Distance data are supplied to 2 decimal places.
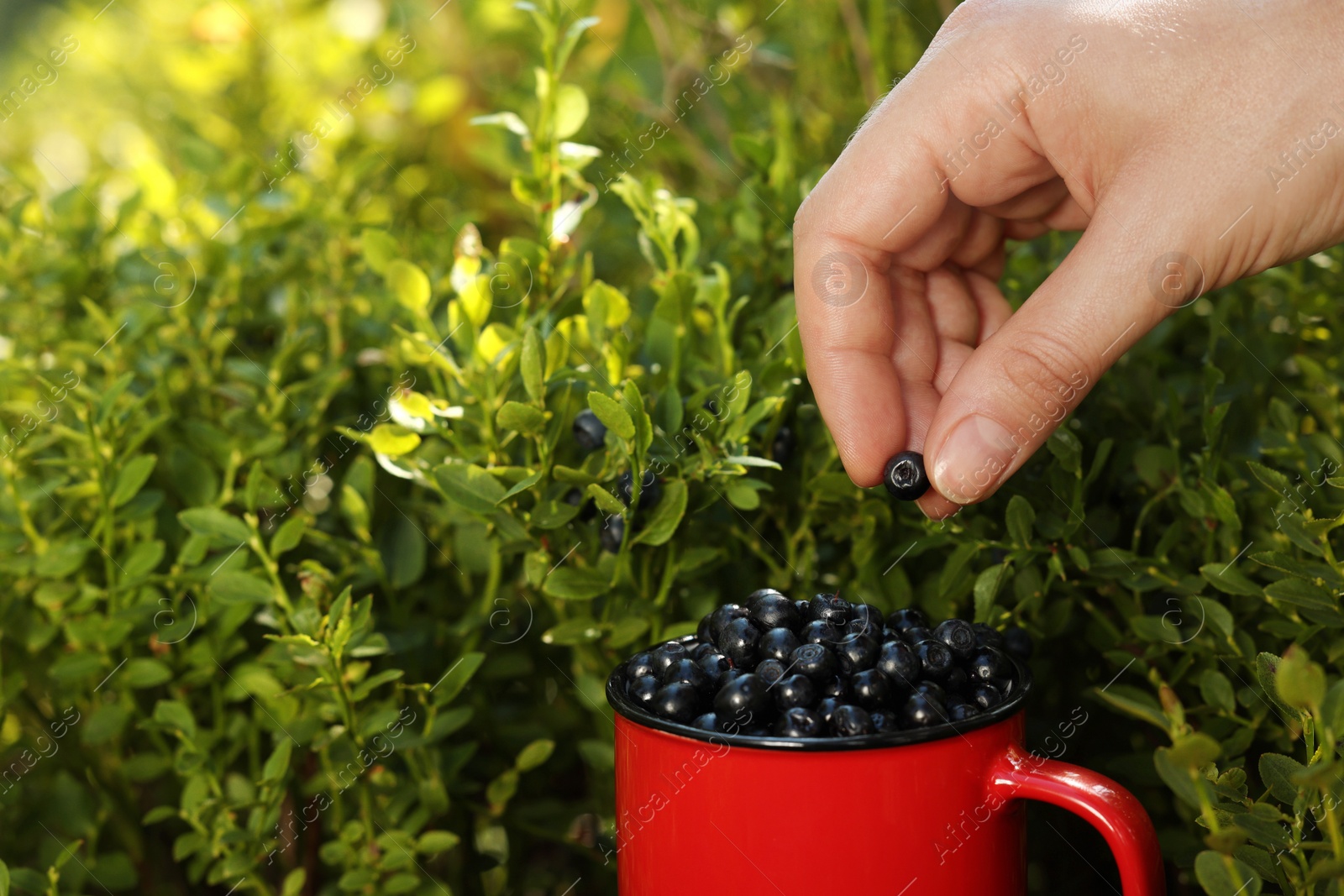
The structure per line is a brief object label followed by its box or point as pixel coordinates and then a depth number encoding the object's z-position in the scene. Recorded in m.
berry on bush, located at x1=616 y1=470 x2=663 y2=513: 0.58
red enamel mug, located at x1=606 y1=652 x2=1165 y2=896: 0.51
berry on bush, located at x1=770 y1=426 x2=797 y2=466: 0.61
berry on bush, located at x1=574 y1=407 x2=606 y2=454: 0.59
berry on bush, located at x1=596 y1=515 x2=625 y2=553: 0.58
